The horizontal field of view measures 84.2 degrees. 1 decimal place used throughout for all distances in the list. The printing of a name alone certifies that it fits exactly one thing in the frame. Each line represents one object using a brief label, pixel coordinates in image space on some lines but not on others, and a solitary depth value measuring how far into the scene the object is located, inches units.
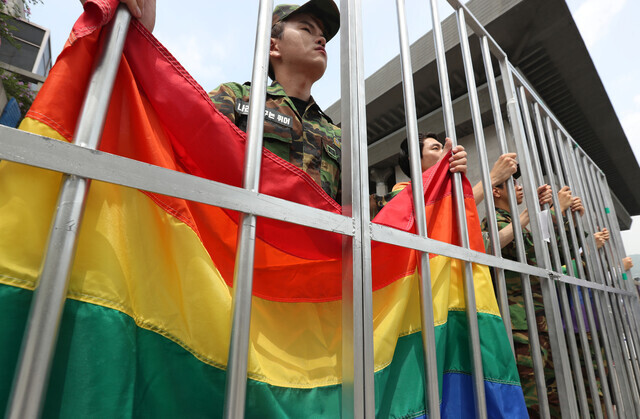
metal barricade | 15.8
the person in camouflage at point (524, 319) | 57.1
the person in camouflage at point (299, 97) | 46.0
